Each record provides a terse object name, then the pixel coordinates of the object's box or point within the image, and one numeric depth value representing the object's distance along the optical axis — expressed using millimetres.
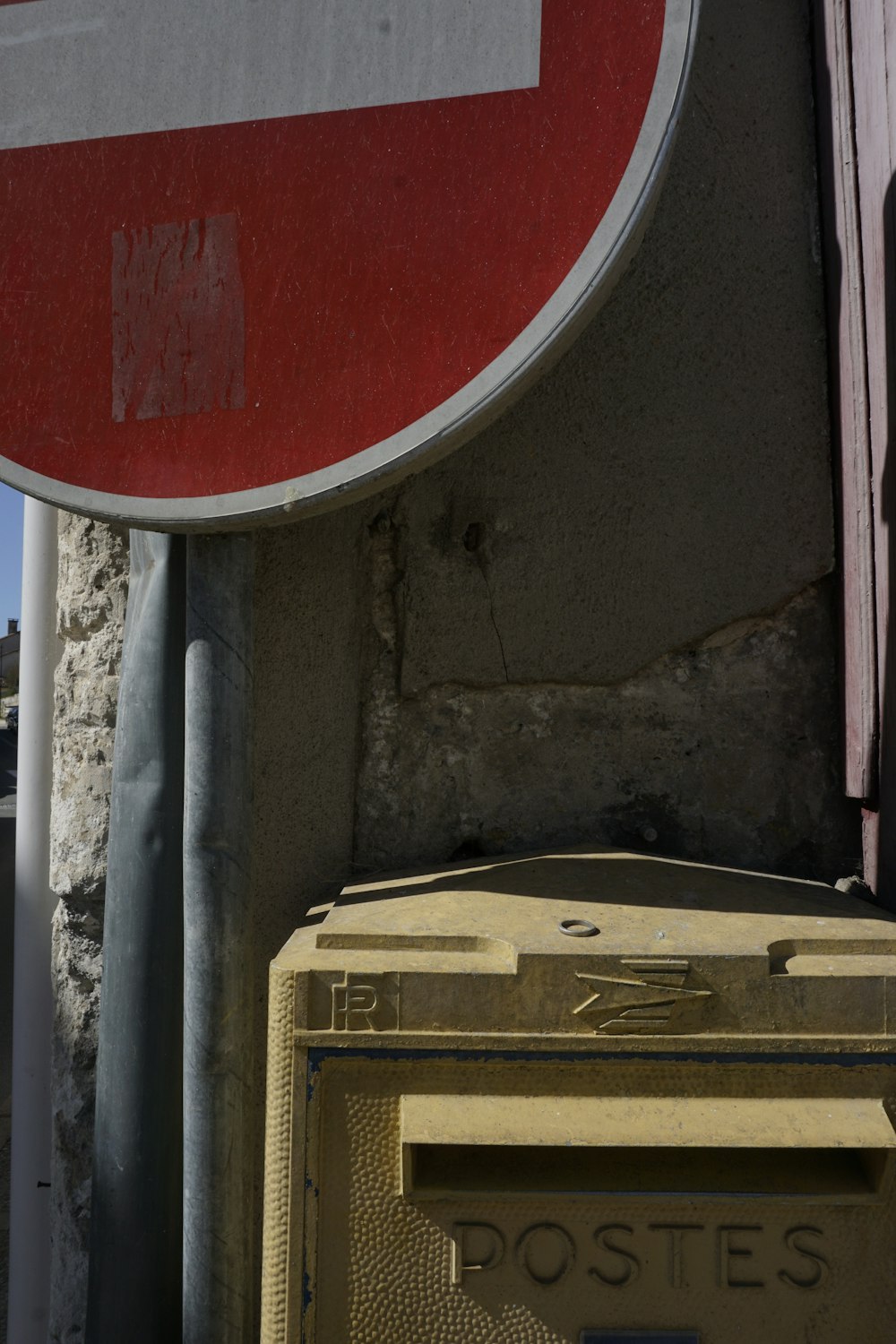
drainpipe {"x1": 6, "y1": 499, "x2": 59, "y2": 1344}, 1360
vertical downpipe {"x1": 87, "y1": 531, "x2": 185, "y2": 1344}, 1104
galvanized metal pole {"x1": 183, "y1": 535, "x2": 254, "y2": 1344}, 1000
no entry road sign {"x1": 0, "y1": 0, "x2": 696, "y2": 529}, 906
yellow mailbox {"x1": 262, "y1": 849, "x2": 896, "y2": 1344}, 873
